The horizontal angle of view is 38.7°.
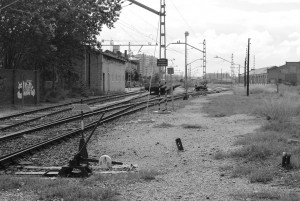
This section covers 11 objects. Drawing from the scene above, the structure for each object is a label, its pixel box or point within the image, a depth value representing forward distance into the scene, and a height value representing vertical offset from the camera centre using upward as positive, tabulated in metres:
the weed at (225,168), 8.60 -1.76
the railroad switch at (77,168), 7.97 -1.64
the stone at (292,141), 11.39 -1.60
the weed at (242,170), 8.03 -1.71
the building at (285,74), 110.94 +1.95
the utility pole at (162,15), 23.79 +3.66
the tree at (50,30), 27.47 +3.70
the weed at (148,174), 7.83 -1.74
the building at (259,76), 112.30 +1.58
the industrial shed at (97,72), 47.59 +1.14
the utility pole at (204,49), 76.32 +5.84
